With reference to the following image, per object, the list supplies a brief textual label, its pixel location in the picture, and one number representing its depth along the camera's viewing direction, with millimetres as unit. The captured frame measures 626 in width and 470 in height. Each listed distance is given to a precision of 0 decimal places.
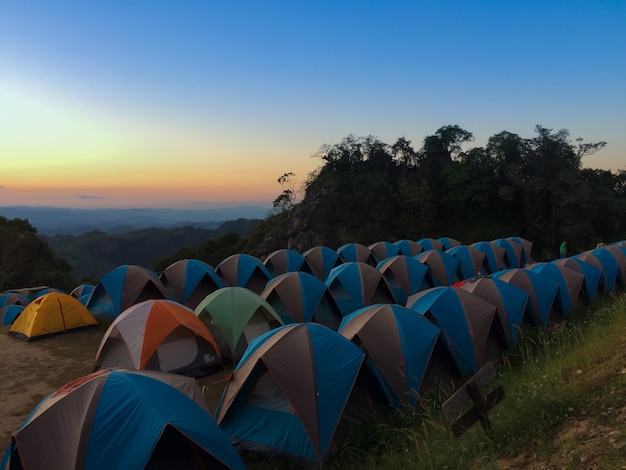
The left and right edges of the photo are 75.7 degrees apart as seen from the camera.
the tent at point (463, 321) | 8242
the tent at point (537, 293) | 10438
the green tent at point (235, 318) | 9828
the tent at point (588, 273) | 12781
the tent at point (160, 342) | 8469
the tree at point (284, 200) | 55312
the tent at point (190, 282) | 15219
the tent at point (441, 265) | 18703
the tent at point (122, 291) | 13431
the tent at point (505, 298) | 9305
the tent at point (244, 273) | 16969
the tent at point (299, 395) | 5695
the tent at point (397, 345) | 6806
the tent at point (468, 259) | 20828
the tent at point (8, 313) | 19886
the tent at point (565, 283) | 11266
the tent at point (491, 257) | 22562
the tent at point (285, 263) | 19656
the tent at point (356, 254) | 22484
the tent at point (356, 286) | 13979
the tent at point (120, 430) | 4379
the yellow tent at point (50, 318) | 11888
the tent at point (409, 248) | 25125
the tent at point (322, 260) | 20938
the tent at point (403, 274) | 16719
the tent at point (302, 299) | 12452
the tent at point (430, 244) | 26125
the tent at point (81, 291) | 20675
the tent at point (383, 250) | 24297
